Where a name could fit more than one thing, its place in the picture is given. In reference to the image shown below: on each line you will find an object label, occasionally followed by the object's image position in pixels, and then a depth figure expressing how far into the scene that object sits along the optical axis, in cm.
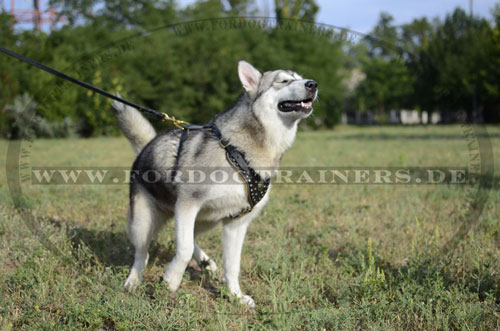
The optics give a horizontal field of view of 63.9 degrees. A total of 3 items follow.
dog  301
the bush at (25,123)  1884
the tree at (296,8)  2612
